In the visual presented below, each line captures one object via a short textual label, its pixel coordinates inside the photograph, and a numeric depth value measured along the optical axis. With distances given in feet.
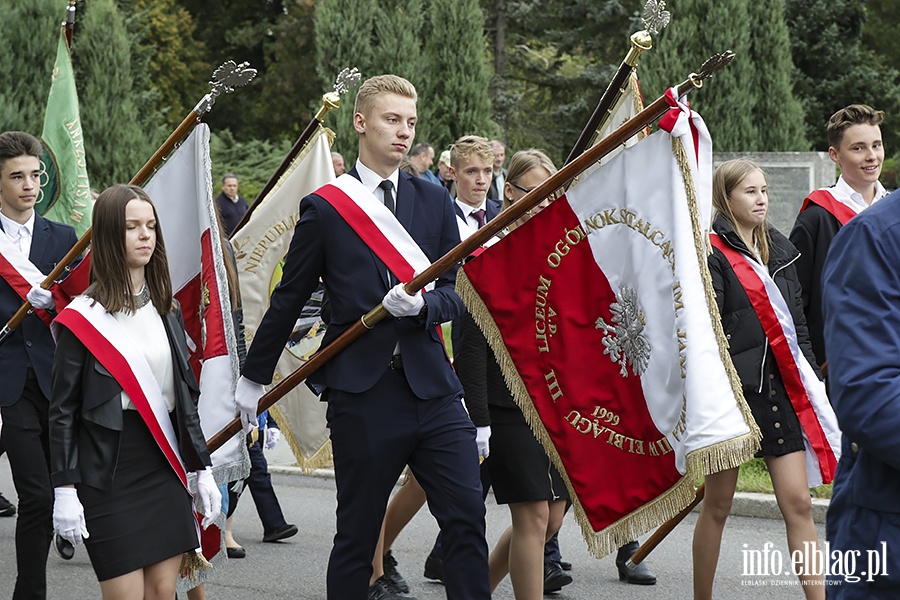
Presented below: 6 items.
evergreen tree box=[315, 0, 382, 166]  66.74
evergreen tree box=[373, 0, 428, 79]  66.59
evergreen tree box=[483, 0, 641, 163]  94.73
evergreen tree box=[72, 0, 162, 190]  70.44
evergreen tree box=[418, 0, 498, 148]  68.59
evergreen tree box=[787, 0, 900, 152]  82.38
